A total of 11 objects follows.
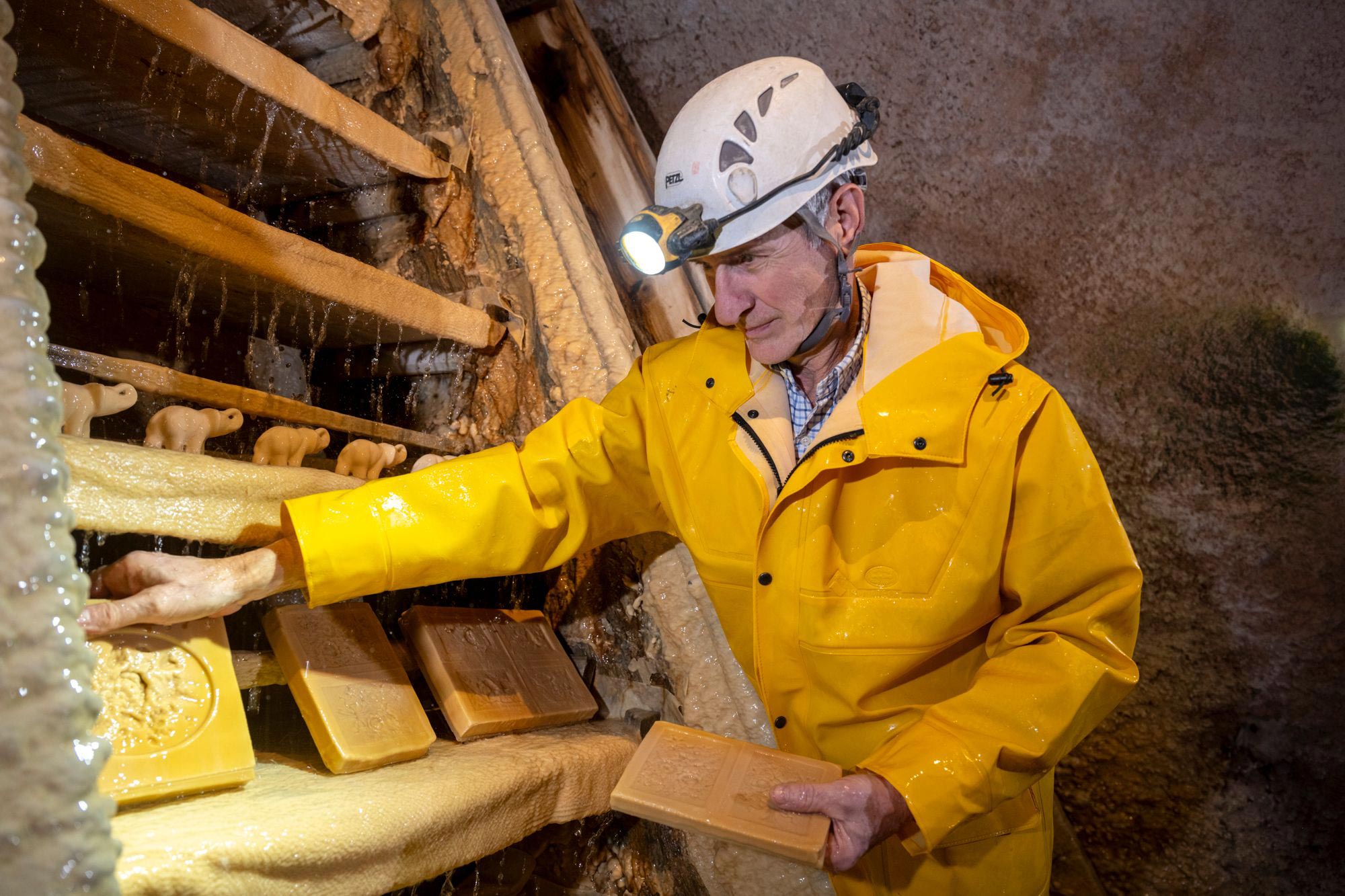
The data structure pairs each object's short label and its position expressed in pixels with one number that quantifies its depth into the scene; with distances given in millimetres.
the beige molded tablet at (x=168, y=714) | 1359
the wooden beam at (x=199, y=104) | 1851
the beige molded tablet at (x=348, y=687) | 1672
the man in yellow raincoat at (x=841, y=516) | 1660
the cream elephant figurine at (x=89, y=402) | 1612
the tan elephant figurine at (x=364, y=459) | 2129
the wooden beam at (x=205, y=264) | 1603
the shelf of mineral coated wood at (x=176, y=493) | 1510
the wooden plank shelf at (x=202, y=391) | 1674
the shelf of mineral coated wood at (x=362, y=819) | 1241
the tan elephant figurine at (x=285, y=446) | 1958
